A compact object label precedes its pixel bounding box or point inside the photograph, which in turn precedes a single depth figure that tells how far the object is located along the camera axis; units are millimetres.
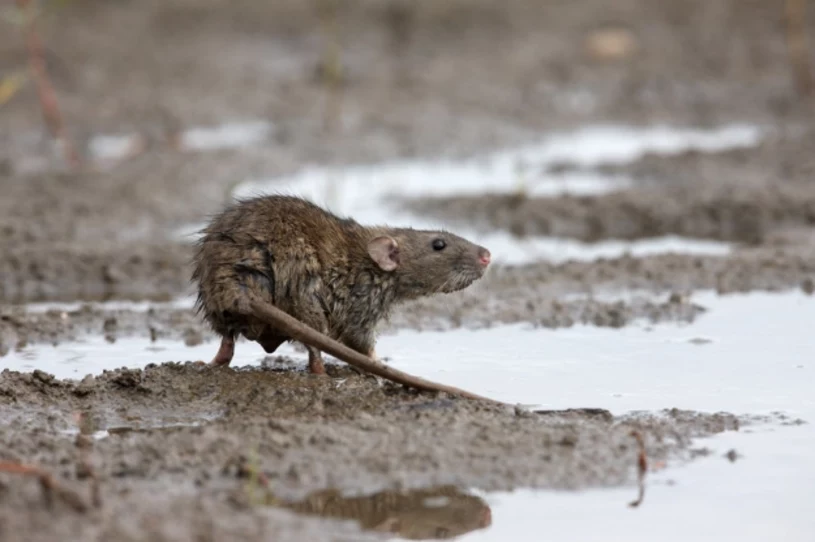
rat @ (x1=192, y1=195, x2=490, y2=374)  7074
